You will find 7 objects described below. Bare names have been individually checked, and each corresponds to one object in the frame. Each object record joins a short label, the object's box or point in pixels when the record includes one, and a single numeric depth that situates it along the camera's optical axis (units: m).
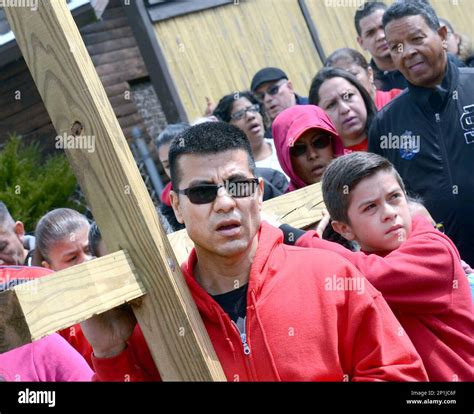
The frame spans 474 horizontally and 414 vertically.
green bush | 8.00
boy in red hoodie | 2.78
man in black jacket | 4.00
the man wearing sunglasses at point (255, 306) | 2.35
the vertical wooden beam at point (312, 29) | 10.02
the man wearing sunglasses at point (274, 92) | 5.86
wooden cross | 2.24
